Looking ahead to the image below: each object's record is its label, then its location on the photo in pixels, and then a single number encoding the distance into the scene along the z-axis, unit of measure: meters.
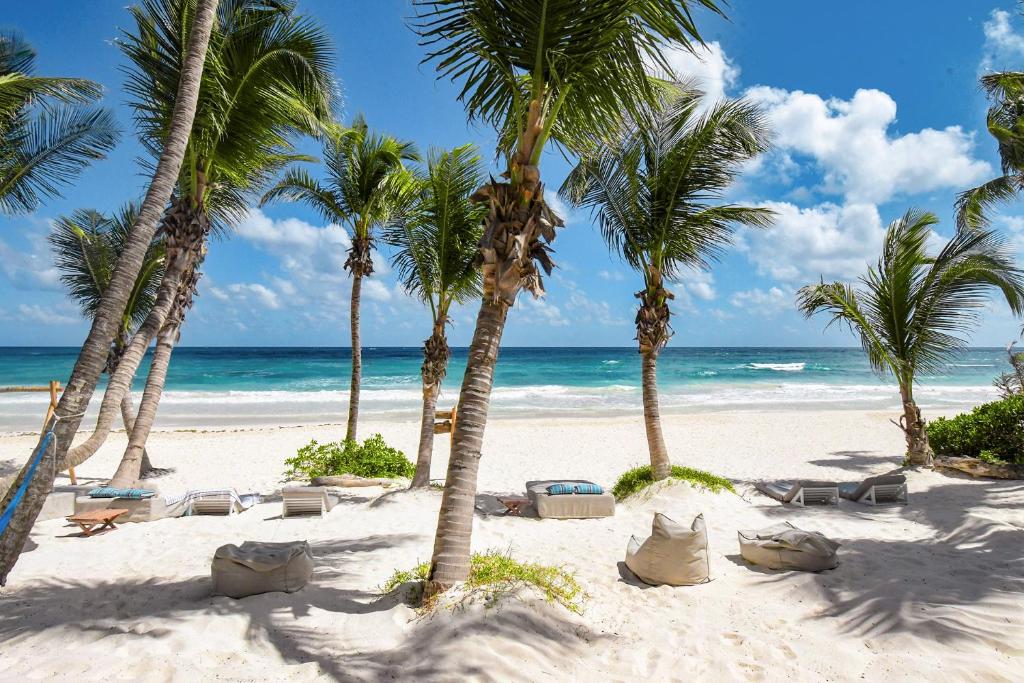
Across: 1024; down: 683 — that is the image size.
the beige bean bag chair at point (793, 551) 5.06
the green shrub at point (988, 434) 9.38
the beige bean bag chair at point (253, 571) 4.41
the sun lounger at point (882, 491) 7.95
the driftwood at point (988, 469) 8.73
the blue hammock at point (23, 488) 4.16
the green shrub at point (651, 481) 8.20
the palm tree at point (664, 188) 8.04
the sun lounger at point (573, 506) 7.32
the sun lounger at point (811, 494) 8.06
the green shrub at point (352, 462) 10.52
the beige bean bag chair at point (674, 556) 4.80
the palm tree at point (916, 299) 9.33
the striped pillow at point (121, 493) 7.23
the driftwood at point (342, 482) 9.57
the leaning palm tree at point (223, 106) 6.78
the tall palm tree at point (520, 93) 4.09
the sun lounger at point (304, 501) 7.48
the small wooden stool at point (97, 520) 6.48
